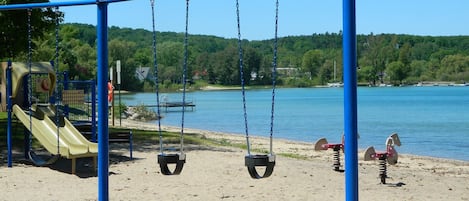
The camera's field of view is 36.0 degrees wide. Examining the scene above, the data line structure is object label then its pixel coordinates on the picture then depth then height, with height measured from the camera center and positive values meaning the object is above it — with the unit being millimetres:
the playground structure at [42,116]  13379 -499
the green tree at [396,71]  164750 +4154
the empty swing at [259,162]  7054 -709
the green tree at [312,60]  126875 +5274
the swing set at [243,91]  5754 -144
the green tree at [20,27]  18344 +1727
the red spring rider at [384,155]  12977 -1239
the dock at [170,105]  67375 -1414
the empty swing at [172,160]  7488 -726
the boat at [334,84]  190750 +1348
